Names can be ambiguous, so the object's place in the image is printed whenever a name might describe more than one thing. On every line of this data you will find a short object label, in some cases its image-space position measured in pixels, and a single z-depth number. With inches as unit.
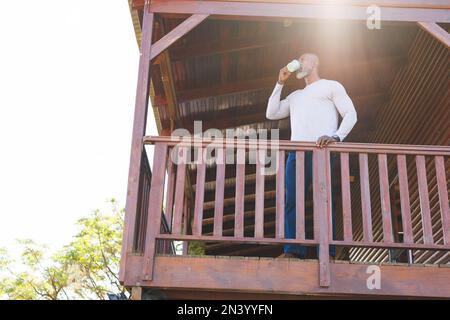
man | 207.8
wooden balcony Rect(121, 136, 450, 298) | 184.1
